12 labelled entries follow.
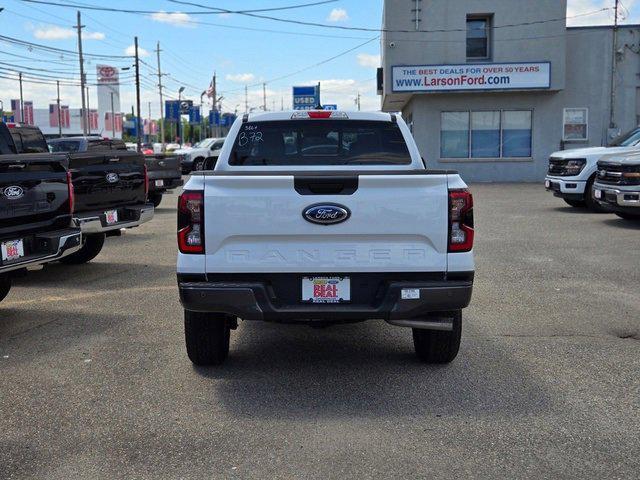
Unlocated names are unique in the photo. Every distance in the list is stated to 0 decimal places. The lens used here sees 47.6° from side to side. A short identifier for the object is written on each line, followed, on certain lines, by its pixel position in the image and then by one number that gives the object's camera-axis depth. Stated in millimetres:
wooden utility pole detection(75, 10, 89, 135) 56406
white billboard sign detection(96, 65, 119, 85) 83706
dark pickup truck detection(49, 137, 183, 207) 17453
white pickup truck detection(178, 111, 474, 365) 4863
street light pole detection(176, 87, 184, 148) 73825
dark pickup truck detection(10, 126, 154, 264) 9727
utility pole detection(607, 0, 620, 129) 27609
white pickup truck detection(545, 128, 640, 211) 16192
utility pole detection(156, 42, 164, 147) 78181
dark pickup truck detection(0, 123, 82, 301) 6680
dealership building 27094
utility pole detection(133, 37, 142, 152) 52962
